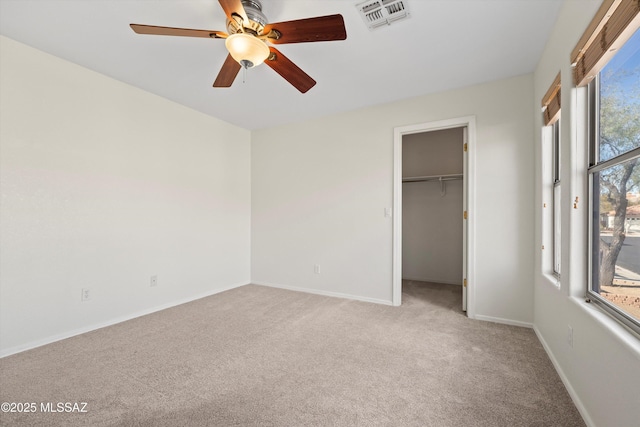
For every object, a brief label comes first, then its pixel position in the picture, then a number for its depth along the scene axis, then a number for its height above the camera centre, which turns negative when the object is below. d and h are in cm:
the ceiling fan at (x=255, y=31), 158 +110
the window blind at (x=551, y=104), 207 +92
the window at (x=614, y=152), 124 +33
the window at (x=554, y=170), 234 +41
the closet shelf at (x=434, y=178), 429 +61
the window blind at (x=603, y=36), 119 +87
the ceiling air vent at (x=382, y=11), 189 +143
